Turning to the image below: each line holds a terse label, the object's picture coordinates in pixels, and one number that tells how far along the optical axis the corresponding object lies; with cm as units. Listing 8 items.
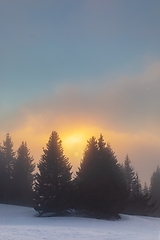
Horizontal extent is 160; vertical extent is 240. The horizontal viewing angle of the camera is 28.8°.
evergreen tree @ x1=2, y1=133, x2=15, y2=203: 5256
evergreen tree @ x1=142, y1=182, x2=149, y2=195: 8066
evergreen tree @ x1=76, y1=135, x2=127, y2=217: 3350
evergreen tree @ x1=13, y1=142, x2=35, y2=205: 5269
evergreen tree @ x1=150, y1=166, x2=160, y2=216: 7324
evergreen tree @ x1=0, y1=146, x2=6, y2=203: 5281
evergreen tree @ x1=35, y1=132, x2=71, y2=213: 3450
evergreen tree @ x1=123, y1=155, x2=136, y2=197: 6275
